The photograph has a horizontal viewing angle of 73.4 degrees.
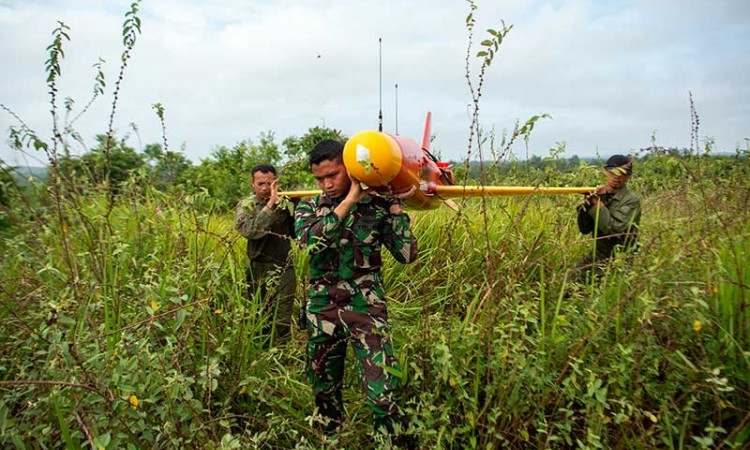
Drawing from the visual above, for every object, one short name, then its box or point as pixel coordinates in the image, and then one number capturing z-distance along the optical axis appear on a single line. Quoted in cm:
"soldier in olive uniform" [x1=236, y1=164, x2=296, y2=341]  356
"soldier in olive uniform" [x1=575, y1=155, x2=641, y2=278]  400
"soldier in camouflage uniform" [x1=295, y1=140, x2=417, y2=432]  255
